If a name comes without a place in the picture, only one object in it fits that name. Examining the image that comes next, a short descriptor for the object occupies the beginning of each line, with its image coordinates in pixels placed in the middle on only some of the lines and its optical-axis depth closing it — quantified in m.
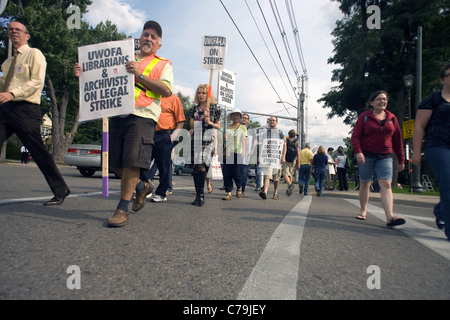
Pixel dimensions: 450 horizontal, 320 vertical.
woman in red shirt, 3.98
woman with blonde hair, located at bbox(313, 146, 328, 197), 9.80
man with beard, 2.91
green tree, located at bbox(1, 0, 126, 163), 23.75
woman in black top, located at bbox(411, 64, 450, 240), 2.71
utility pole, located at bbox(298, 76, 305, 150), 23.76
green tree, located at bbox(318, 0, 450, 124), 18.05
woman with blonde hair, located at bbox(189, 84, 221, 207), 5.07
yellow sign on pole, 12.23
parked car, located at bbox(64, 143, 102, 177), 11.23
